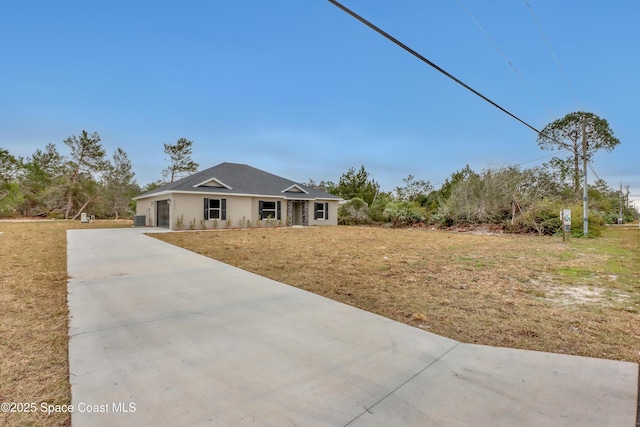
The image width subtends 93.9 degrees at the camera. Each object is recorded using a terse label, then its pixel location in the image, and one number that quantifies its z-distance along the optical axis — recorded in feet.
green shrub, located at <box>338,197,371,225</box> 87.10
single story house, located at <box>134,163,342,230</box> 58.95
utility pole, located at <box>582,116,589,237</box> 50.03
